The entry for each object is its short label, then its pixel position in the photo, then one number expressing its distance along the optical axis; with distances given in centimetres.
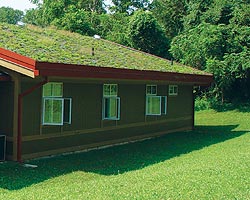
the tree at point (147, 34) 2755
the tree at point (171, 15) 3088
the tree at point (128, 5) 4423
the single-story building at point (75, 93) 948
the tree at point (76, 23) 2911
